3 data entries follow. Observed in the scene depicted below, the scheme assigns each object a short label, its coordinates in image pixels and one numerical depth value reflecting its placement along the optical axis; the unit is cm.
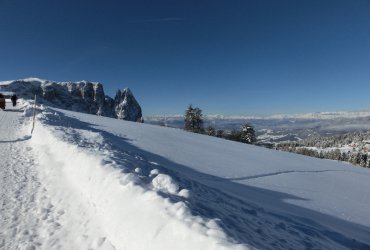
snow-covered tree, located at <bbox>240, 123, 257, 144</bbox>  6384
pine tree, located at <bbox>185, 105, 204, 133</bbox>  6981
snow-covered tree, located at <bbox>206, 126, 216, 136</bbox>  7021
